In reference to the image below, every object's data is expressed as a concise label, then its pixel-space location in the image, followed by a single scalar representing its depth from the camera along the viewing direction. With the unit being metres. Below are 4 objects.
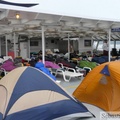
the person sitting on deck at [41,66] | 7.86
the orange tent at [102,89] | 4.65
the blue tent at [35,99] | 3.72
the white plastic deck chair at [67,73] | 8.77
